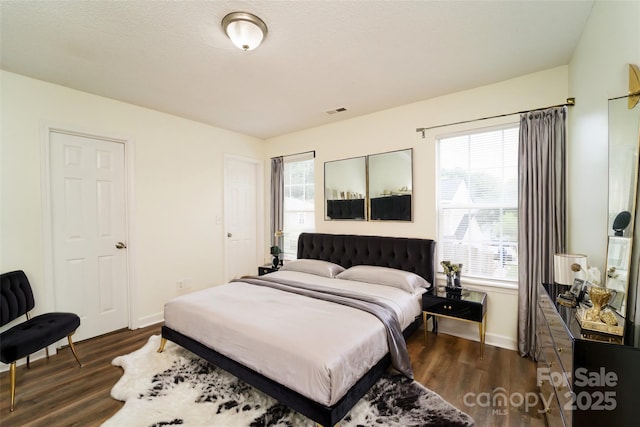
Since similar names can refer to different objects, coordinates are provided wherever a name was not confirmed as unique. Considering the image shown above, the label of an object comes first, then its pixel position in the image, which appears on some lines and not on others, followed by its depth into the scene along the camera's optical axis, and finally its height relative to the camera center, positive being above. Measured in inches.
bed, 63.8 -34.8
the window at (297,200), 179.6 +7.4
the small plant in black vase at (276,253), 175.8 -27.0
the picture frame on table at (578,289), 68.5 -20.9
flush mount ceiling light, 73.4 +50.3
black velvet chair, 81.4 -38.2
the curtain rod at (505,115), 95.9 +38.0
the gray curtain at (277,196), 187.6 +10.4
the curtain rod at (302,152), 173.0 +37.8
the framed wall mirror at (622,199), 53.7 +1.9
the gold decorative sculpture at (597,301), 53.4 -18.6
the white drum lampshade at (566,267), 75.0 -16.8
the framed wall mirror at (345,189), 152.4 +12.4
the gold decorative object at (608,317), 50.4 -20.5
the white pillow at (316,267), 138.2 -29.7
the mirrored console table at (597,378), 43.6 -28.6
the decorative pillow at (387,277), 115.6 -29.9
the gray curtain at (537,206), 100.3 +0.8
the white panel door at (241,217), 180.5 -3.9
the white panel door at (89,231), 115.6 -8.1
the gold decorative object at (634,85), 51.9 +23.7
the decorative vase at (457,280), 116.7 -30.4
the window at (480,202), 114.2 +3.2
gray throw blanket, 83.7 -31.9
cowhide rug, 71.7 -54.8
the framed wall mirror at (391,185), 135.6 +12.8
